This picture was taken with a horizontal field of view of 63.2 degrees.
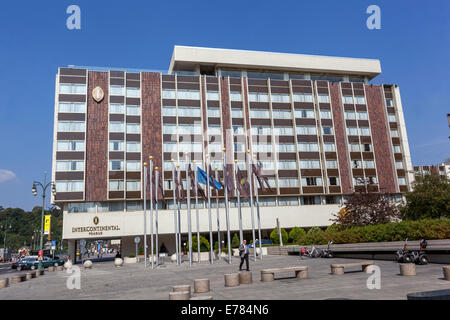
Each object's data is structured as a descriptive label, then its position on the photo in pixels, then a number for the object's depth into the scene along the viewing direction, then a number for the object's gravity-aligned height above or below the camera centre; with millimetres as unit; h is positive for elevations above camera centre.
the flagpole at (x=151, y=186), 32219 +4481
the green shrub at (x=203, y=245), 49500 -1490
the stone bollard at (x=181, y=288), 12788 -1822
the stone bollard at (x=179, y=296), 11070 -1800
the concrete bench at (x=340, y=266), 17955 -2002
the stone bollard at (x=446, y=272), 13672 -1960
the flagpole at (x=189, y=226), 30983 +733
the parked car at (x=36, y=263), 43700 -2301
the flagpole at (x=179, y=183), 33181 +4679
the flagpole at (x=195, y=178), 32912 +4976
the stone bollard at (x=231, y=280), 15539 -2024
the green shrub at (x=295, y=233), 56806 -814
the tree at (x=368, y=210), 38062 +1358
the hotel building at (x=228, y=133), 55938 +16450
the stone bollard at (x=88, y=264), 37906 -2387
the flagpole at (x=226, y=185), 31080 +4005
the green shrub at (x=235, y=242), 54638 -1504
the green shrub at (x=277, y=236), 56000 -1087
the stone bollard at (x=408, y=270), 15609 -2034
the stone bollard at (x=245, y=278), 16188 -2025
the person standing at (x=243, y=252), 22225 -1230
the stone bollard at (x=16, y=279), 23516 -2109
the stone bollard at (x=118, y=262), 38562 -2357
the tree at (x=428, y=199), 36562 +2135
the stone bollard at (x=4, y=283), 20594 -2022
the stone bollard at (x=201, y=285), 14086 -1952
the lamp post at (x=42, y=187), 37156 +5604
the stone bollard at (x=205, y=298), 10383 -1787
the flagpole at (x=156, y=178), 32878 +5201
